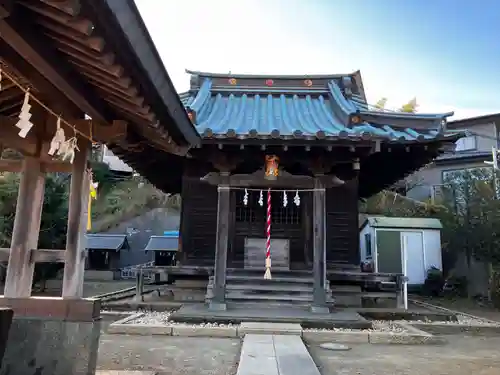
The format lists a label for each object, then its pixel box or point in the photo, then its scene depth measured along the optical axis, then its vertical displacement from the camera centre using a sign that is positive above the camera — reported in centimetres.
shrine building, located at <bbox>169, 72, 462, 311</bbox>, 870 +220
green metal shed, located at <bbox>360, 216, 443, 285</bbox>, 1552 +46
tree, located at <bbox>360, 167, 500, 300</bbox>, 1380 +157
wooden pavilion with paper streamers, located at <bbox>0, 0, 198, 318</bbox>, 261 +133
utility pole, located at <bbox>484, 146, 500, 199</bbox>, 1551 +345
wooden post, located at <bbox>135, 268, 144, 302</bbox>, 1035 -83
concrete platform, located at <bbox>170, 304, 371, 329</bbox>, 779 -121
